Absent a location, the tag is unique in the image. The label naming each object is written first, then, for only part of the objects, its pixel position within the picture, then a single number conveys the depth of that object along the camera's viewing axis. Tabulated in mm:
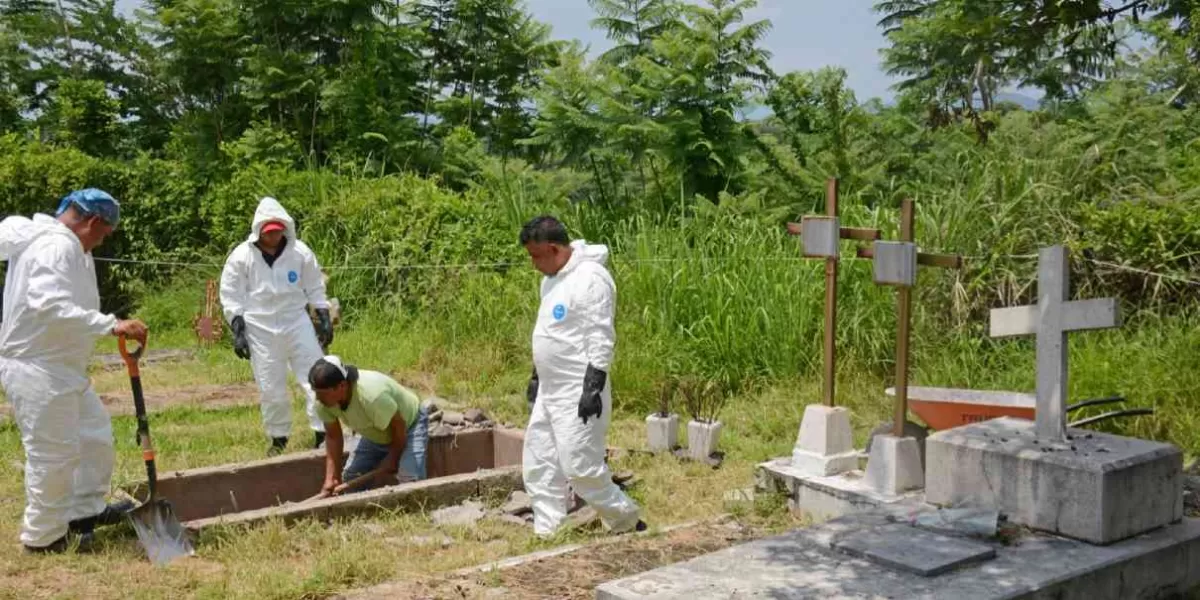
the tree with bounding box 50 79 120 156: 18141
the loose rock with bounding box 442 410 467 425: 7633
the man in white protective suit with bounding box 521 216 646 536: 5391
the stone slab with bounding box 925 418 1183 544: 4348
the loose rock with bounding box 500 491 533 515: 6008
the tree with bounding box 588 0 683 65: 14492
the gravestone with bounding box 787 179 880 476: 5676
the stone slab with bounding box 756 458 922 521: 5203
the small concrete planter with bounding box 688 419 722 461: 6871
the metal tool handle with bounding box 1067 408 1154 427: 5207
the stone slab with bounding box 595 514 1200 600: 3857
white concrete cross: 4609
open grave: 5727
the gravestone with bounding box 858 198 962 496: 5258
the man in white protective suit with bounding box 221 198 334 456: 7547
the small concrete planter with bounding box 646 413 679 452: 7090
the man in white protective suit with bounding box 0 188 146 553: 5191
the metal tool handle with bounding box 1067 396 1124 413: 5195
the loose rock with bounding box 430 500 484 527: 5836
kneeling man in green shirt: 6062
